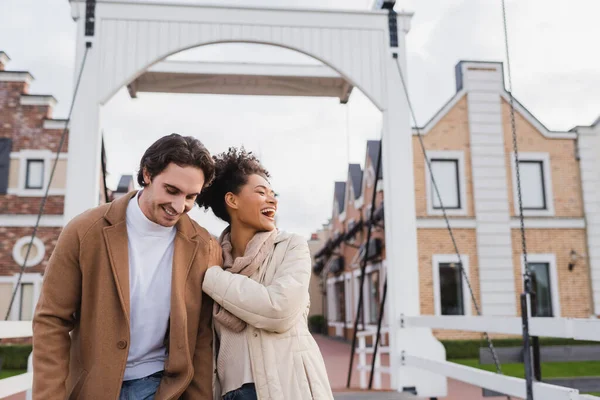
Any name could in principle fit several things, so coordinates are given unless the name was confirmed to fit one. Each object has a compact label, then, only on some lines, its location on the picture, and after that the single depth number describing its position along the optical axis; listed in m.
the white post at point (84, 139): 5.08
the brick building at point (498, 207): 13.66
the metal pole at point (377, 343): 5.80
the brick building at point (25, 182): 13.72
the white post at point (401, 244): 5.26
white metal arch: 5.21
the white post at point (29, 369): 4.31
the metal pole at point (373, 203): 5.68
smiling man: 1.77
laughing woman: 1.93
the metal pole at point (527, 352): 3.14
